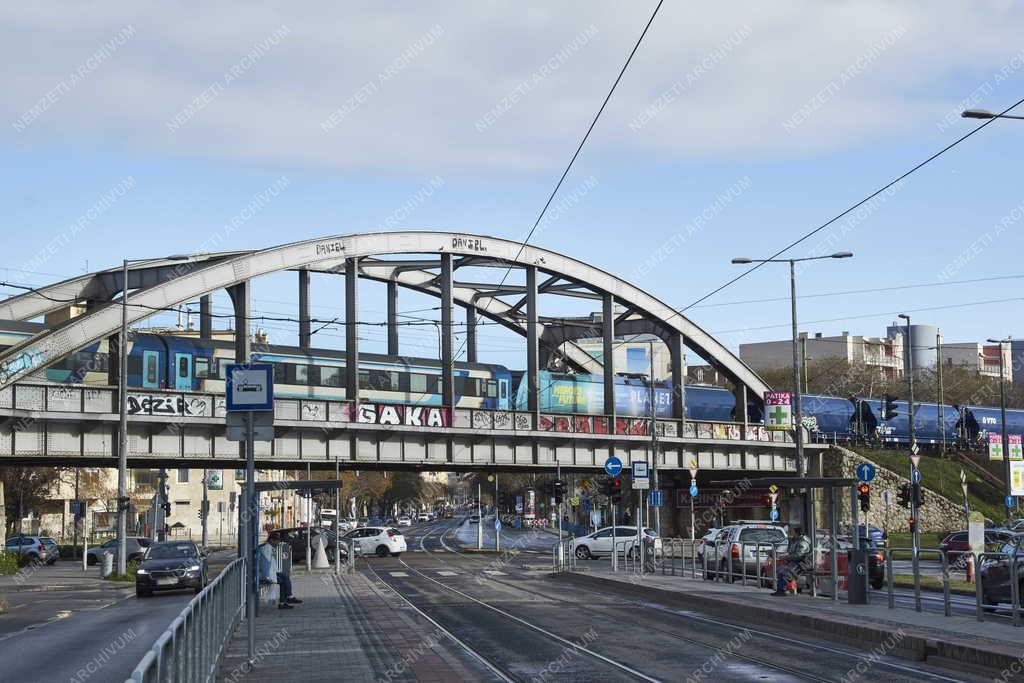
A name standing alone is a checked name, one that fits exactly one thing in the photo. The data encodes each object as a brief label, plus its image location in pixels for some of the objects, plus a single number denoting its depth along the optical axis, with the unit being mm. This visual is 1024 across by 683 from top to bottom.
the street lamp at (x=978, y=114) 20141
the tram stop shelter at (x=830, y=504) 21578
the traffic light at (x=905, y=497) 35500
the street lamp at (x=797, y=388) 39562
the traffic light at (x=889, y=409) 47194
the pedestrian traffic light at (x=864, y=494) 34594
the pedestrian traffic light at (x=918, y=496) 31281
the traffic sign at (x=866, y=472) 32262
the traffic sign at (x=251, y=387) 15180
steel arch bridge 42688
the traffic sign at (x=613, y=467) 35844
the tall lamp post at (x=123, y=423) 38319
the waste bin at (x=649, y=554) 35719
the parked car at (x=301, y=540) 44859
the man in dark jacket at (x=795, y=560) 24188
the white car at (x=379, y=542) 55438
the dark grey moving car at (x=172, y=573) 31203
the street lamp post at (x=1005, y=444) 51372
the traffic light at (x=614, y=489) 36906
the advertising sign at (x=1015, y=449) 40750
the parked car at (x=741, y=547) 29094
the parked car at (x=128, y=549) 54812
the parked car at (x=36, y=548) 55469
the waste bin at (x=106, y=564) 41219
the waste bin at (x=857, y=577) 21422
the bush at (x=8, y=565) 41756
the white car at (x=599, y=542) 50300
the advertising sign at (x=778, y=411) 48969
